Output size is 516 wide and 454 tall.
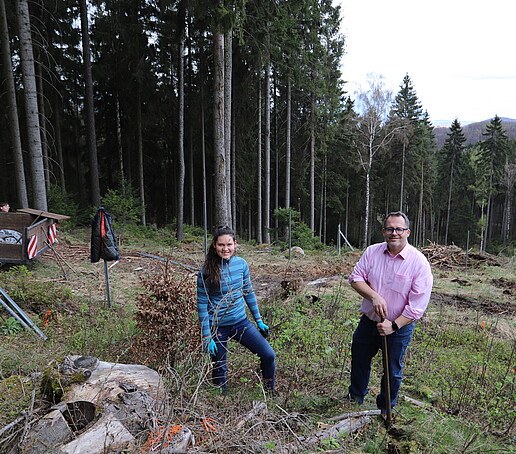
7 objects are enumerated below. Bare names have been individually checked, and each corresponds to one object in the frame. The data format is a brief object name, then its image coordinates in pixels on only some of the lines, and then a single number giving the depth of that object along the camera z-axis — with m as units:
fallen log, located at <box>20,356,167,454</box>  2.08
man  2.96
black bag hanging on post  6.09
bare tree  24.75
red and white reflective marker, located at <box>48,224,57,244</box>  8.06
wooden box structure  7.03
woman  3.26
